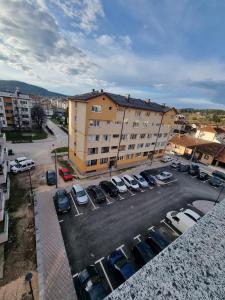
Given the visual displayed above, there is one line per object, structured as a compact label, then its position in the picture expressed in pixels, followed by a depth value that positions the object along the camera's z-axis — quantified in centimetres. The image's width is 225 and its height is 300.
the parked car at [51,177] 2225
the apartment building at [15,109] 5078
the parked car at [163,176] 2726
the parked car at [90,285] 973
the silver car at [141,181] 2414
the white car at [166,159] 3747
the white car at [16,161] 2611
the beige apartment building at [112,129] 2447
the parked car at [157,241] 1330
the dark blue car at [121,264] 1108
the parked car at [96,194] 1946
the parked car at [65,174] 2377
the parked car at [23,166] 2472
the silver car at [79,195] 1880
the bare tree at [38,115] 5422
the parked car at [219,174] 3165
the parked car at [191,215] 1705
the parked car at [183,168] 3288
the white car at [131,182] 2297
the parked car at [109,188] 2114
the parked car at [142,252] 1237
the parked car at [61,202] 1708
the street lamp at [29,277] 877
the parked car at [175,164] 3440
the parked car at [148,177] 2558
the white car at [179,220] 1597
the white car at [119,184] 2214
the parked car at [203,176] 2999
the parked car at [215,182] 2805
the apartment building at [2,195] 1331
